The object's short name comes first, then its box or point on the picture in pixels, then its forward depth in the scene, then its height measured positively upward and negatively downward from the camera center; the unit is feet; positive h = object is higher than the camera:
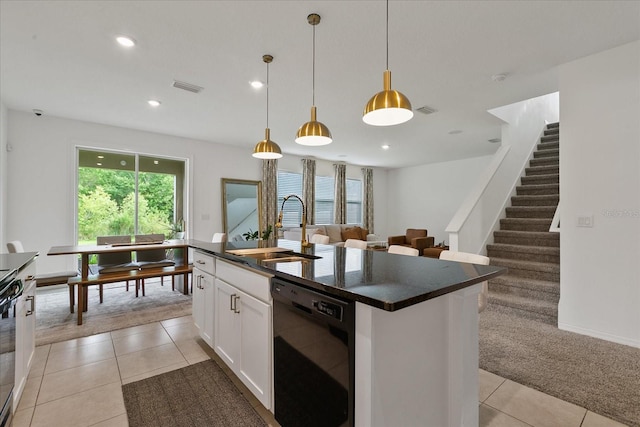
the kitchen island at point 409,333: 3.49 -1.69
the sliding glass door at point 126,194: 16.48 +1.14
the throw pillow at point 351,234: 25.52 -1.93
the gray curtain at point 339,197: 28.40 +1.48
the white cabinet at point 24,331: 5.82 -2.66
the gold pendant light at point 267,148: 9.37 +2.10
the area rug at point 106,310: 9.88 -4.07
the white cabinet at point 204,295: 7.75 -2.39
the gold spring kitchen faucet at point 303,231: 8.32 -0.57
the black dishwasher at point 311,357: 3.69 -2.12
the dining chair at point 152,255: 13.04 -2.00
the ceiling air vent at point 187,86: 11.19 +5.05
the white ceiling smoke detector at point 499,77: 10.48 +5.03
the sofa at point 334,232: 23.41 -1.69
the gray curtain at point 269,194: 22.90 +1.49
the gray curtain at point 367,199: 30.84 +1.45
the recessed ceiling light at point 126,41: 8.30 +5.04
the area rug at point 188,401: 5.56 -4.05
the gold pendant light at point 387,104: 5.39 +2.10
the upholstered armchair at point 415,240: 20.12 -2.16
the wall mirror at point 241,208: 21.44 +0.29
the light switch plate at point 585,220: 9.16 -0.26
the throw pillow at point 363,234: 25.96 -1.97
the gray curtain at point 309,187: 25.93 +2.30
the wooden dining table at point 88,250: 10.30 -1.45
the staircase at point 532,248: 10.80 -1.60
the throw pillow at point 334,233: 25.58 -1.84
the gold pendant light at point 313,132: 7.42 +2.11
